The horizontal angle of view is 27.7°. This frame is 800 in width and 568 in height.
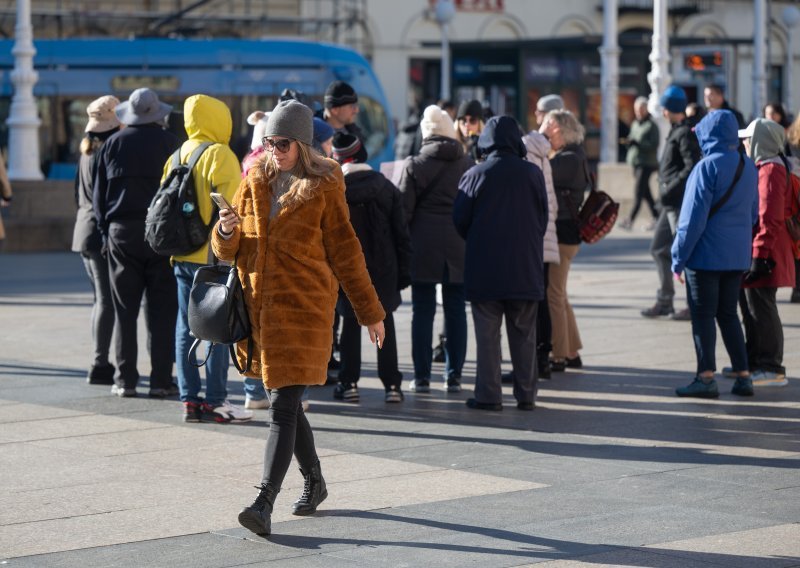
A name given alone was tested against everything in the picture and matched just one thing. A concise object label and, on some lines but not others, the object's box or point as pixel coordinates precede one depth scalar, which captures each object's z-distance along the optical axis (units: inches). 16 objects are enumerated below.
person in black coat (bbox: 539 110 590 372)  431.5
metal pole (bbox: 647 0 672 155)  927.0
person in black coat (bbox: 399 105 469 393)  403.9
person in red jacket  411.8
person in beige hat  414.3
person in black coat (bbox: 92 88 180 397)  390.0
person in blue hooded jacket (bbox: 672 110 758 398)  382.9
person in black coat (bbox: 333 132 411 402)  373.4
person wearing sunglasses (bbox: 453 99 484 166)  454.6
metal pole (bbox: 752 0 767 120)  1310.3
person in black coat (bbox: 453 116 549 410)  370.6
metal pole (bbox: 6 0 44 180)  882.8
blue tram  1137.4
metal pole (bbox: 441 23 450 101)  1427.2
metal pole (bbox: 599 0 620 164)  1050.1
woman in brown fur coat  258.2
